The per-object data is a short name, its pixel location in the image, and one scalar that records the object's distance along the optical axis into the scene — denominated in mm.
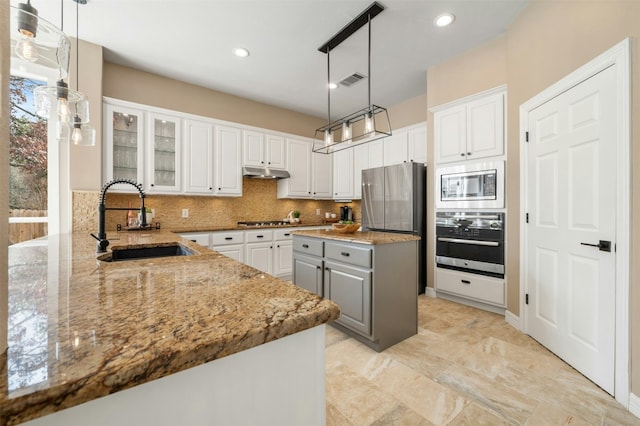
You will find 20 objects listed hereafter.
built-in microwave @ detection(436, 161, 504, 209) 2900
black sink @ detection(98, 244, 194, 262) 1836
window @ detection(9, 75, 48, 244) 2713
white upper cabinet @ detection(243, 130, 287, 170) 4246
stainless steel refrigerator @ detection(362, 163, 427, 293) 3588
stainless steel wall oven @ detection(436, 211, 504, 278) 2920
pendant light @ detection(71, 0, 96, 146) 2156
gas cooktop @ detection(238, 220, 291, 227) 4535
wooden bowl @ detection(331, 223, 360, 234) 2756
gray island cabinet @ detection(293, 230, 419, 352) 2229
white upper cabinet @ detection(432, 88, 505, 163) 2938
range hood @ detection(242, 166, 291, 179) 4164
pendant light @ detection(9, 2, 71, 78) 1191
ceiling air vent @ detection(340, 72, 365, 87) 3746
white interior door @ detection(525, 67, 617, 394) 1720
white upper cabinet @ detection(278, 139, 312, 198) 4738
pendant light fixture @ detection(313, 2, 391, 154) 2342
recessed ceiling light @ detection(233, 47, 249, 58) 3158
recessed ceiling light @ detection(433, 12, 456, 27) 2627
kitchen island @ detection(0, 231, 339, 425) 398
